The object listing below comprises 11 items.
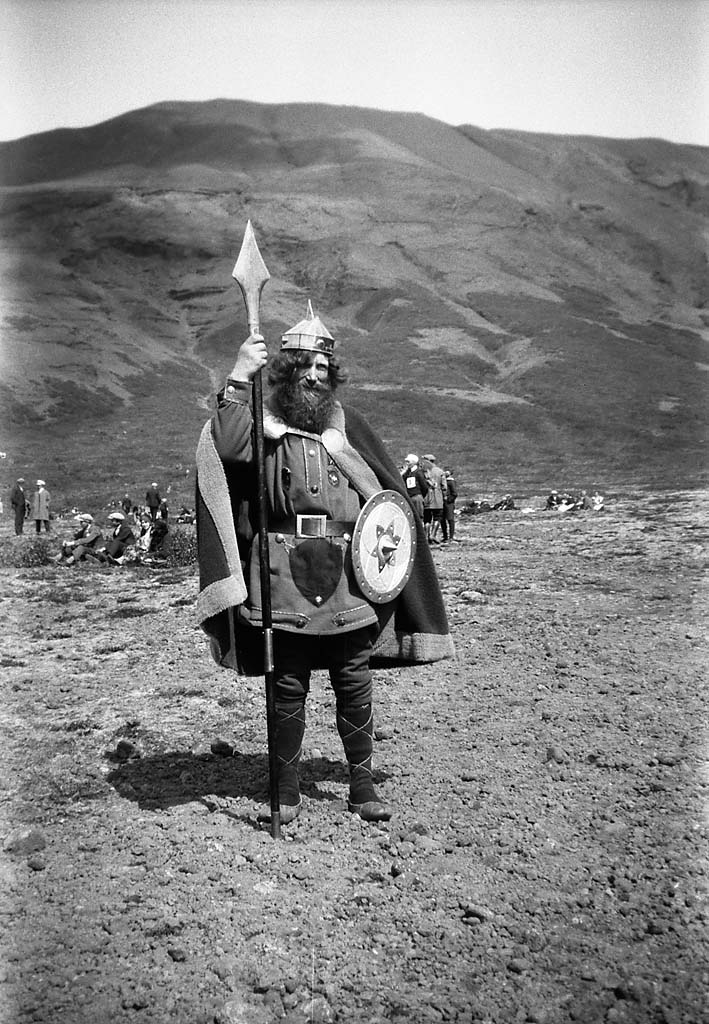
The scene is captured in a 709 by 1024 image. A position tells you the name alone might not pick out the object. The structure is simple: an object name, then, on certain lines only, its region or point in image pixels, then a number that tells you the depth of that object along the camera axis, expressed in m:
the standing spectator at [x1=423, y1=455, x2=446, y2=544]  18.38
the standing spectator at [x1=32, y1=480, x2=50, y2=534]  24.19
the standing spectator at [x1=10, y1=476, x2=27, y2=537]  24.57
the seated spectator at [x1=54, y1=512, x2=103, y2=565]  16.75
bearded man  4.44
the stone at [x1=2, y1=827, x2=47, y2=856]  4.38
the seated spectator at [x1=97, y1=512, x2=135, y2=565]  16.55
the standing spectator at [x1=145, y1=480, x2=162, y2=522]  20.28
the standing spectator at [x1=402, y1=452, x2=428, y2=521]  18.14
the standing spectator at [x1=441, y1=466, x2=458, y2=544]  18.94
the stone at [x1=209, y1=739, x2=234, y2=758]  5.81
